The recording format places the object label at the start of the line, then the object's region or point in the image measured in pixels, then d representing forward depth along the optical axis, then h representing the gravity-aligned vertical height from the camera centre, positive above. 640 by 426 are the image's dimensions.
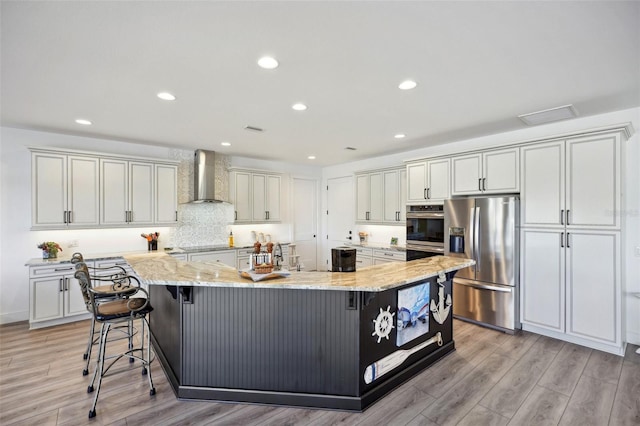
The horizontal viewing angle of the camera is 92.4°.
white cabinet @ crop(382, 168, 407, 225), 5.55 +0.31
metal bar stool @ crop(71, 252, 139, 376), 2.76 -0.74
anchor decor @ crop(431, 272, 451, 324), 3.15 -0.99
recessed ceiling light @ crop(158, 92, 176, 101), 2.96 +1.15
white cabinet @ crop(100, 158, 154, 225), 4.62 +0.33
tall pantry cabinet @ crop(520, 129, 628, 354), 3.25 -0.32
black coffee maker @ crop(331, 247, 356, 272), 2.71 -0.42
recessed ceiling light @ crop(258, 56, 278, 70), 2.29 +1.15
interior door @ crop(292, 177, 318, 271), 7.17 -0.18
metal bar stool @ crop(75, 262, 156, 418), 2.43 -0.81
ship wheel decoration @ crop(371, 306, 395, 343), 2.52 -0.94
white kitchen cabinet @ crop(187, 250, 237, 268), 5.14 -0.76
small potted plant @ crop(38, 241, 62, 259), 4.23 -0.50
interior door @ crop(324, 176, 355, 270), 6.99 +0.01
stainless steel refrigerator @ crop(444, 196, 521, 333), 3.90 -0.58
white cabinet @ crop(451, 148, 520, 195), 3.96 +0.54
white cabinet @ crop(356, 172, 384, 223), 5.96 +0.30
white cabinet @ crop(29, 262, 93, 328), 3.99 -1.11
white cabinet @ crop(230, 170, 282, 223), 5.96 +0.34
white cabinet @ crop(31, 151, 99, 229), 4.11 +0.33
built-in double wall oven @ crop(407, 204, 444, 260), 4.65 -0.30
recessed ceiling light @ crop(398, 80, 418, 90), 2.70 +1.14
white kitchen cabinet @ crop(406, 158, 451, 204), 4.68 +0.49
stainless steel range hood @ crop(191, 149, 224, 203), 5.48 +0.65
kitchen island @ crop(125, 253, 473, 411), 2.37 -1.01
